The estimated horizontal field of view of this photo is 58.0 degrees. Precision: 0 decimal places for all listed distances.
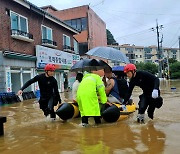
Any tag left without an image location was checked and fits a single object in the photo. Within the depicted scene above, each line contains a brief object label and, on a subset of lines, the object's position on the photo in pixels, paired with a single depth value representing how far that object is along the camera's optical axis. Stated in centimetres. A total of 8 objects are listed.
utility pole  3080
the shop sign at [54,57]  1204
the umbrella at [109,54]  563
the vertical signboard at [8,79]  989
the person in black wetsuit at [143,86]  403
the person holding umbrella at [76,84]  480
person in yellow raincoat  387
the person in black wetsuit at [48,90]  450
